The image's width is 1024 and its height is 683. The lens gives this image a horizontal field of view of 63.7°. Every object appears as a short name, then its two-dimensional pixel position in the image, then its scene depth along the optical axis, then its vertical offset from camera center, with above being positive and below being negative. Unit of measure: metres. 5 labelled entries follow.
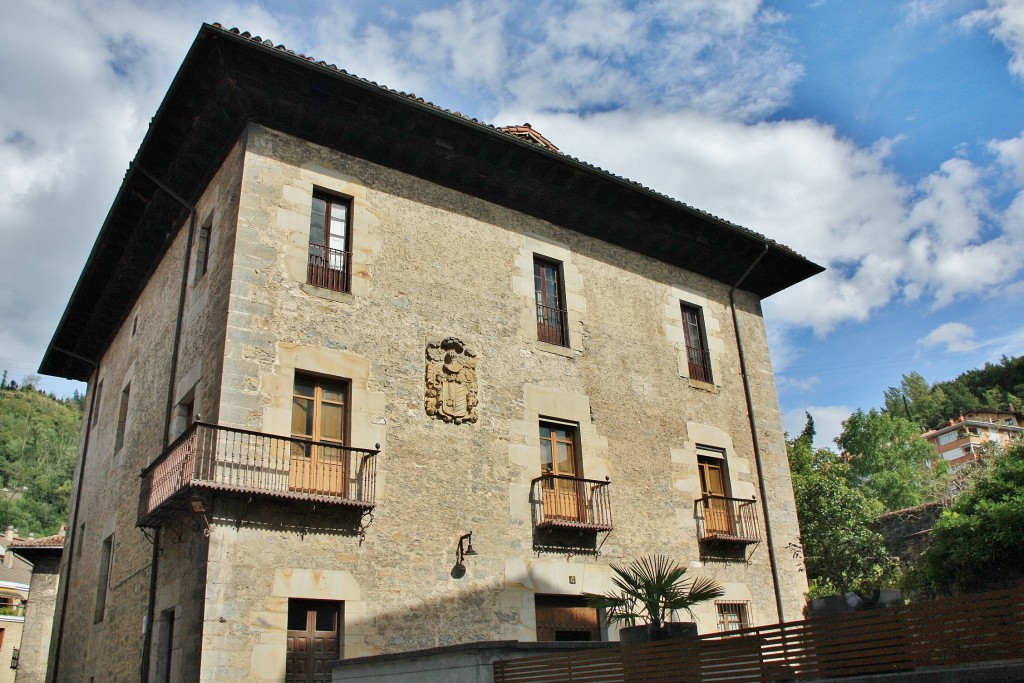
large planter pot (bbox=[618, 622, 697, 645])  8.59 +0.14
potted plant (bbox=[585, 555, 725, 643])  8.67 +0.47
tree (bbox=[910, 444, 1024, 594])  15.60 +1.66
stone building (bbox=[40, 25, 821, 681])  10.47 +3.89
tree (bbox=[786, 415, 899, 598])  19.39 +2.14
